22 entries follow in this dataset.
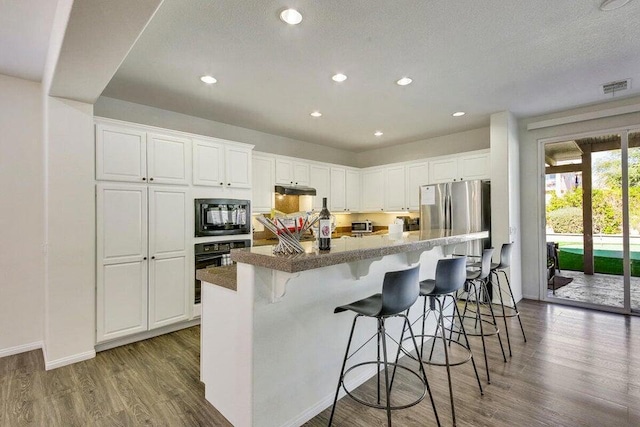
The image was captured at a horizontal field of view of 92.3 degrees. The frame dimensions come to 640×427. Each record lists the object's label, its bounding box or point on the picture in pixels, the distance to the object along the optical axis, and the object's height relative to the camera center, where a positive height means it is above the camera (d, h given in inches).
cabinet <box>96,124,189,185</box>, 119.0 +26.1
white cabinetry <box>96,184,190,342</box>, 118.7 -16.5
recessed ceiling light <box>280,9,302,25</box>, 83.1 +55.6
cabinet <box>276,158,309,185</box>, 194.1 +29.7
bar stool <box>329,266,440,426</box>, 68.4 -19.1
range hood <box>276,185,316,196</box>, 189.1 +17.1
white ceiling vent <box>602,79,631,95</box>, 131.4 +56.2
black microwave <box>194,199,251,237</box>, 144.0 +0.5
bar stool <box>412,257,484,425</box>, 87.4 -18.0
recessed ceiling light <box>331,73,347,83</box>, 120.3 +55.4
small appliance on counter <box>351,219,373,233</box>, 243.1 -8.2
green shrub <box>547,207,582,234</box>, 173.8 -3.0
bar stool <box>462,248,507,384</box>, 109.7 -21.4
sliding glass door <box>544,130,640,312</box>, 157.6 -3.0
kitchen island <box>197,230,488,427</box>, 68.1 -28.1
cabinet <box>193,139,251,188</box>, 144.8 +26.7
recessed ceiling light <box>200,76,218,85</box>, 121.5 +55.7
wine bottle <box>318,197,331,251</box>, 71.2 -3.2
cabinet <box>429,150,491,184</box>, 183.6 +30.3
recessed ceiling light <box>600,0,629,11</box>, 80.0 +55.4
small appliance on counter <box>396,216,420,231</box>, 216.5 -5.6
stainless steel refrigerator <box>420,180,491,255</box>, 176.2 +4.6
